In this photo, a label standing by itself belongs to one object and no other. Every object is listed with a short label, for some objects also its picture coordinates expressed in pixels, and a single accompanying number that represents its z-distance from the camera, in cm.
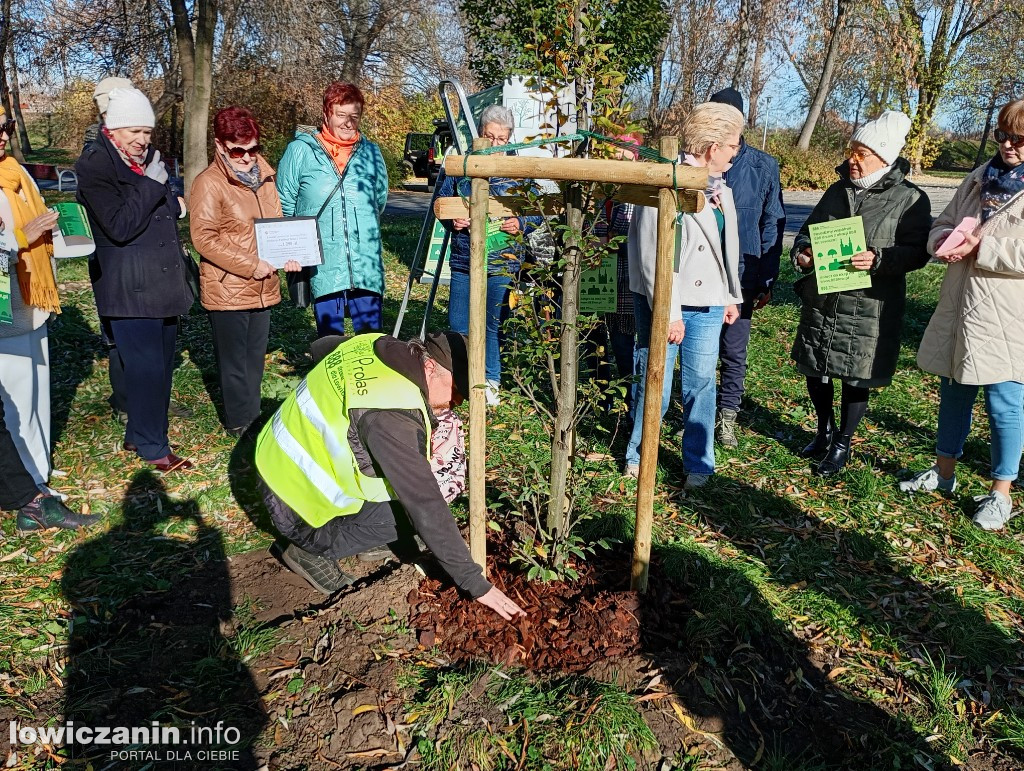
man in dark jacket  458
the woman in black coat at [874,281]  390
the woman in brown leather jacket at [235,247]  413
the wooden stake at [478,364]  247
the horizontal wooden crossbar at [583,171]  232
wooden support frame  234
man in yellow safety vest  262
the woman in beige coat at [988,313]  346
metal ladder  390
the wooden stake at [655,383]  248
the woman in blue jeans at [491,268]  467
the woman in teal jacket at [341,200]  441
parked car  2134
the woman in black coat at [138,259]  376
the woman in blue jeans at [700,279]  358
